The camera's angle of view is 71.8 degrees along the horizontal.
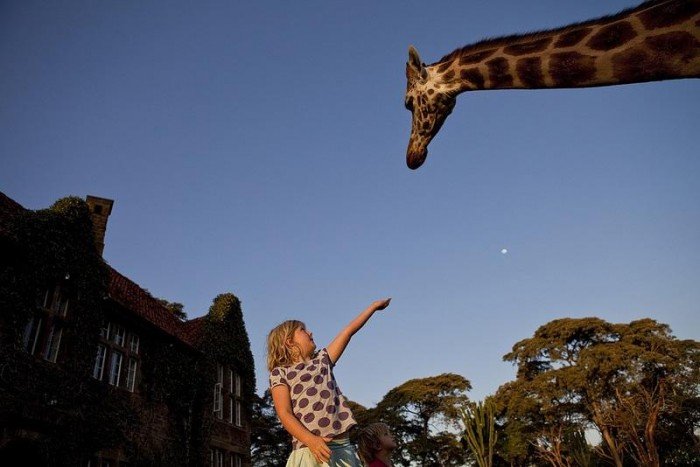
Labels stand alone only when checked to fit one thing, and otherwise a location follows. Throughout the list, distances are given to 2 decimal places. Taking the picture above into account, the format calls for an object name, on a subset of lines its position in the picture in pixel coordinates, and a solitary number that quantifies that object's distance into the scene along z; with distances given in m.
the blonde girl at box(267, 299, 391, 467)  2.54
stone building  10.26
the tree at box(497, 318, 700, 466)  24.44
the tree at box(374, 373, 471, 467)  36.62
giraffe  3.37
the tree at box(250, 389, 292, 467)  40.38
